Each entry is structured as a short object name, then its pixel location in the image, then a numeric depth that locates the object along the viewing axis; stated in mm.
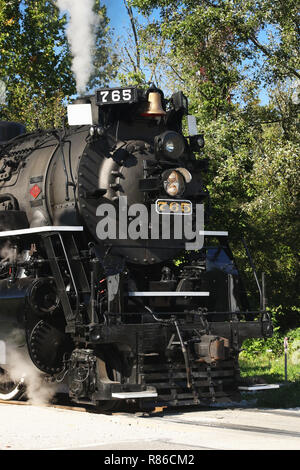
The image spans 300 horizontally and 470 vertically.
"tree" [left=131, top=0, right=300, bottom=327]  28656
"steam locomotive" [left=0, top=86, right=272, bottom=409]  16422
